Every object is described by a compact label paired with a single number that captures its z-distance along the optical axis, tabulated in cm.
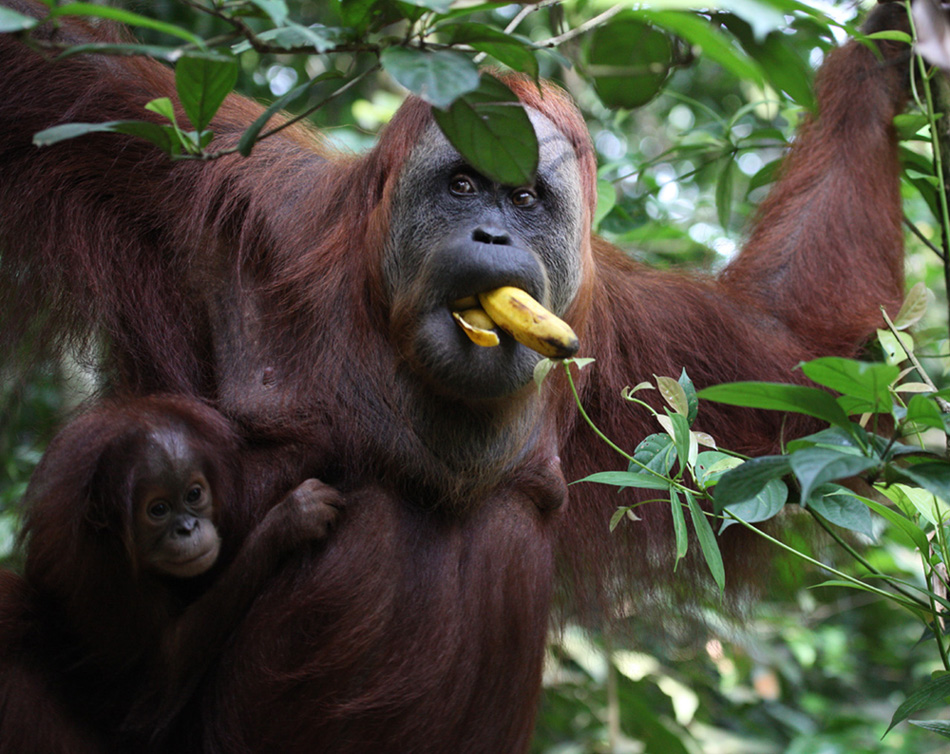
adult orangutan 320
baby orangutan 316
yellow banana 306
